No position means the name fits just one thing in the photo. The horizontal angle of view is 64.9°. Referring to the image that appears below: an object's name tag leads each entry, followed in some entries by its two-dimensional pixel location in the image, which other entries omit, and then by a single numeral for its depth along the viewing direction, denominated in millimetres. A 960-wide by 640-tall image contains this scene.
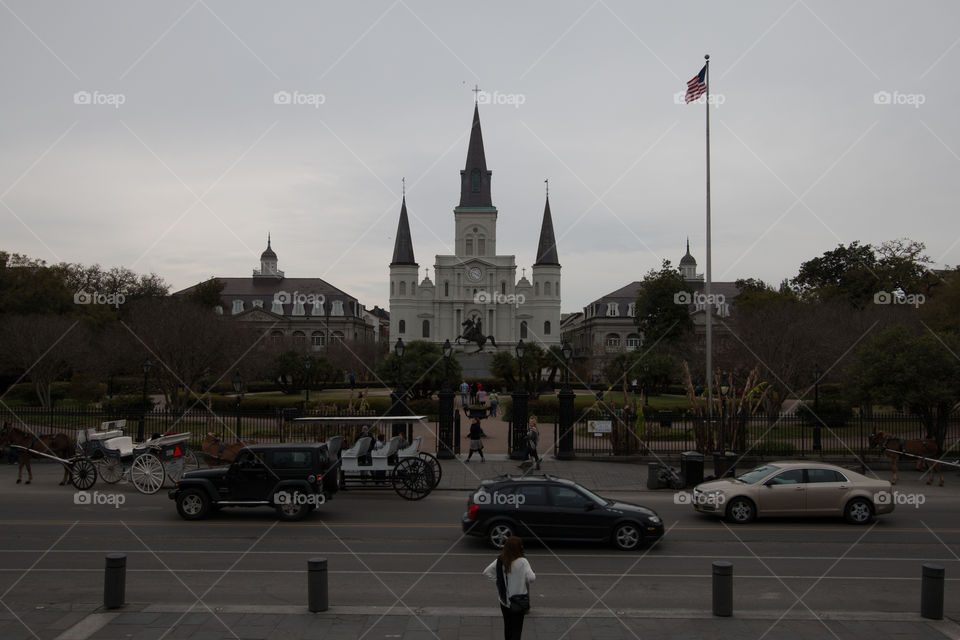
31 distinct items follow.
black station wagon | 12484
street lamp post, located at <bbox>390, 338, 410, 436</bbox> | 26456
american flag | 25328
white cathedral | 107812
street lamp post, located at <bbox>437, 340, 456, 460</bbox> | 25234
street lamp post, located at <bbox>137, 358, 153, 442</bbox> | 24442
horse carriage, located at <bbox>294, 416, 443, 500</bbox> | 17453
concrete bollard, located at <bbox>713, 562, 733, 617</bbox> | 8922
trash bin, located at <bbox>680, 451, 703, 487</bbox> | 19355
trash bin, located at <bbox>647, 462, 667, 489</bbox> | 19375
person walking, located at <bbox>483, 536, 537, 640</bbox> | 7242
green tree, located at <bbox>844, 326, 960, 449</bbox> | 22625
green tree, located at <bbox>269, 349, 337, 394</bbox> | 52406
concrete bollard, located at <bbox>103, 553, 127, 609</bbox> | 9031
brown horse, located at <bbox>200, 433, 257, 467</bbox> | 18219
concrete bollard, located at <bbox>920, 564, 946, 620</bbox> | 8766
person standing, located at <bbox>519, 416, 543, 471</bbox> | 21438
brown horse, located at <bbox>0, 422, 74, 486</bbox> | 19547
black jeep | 14797
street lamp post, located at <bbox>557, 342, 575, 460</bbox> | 23875
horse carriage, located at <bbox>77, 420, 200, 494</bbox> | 17719
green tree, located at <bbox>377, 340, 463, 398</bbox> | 43312
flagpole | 25217
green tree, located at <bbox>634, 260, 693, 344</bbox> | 72188
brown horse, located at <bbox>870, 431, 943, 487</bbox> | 20000
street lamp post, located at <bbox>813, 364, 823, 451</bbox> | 23969
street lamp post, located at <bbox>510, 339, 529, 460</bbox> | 24250
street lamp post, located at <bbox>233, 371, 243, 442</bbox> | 28520
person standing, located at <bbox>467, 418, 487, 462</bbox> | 22794
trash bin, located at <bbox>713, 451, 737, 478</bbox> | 20516
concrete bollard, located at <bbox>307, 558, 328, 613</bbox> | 8898
